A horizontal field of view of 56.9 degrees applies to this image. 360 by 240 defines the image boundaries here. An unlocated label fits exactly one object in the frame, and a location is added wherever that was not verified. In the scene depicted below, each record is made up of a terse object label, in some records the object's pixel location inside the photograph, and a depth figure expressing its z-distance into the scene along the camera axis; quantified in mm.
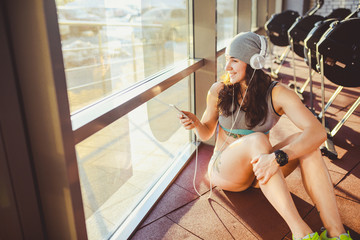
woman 1673
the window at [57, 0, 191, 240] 1600
